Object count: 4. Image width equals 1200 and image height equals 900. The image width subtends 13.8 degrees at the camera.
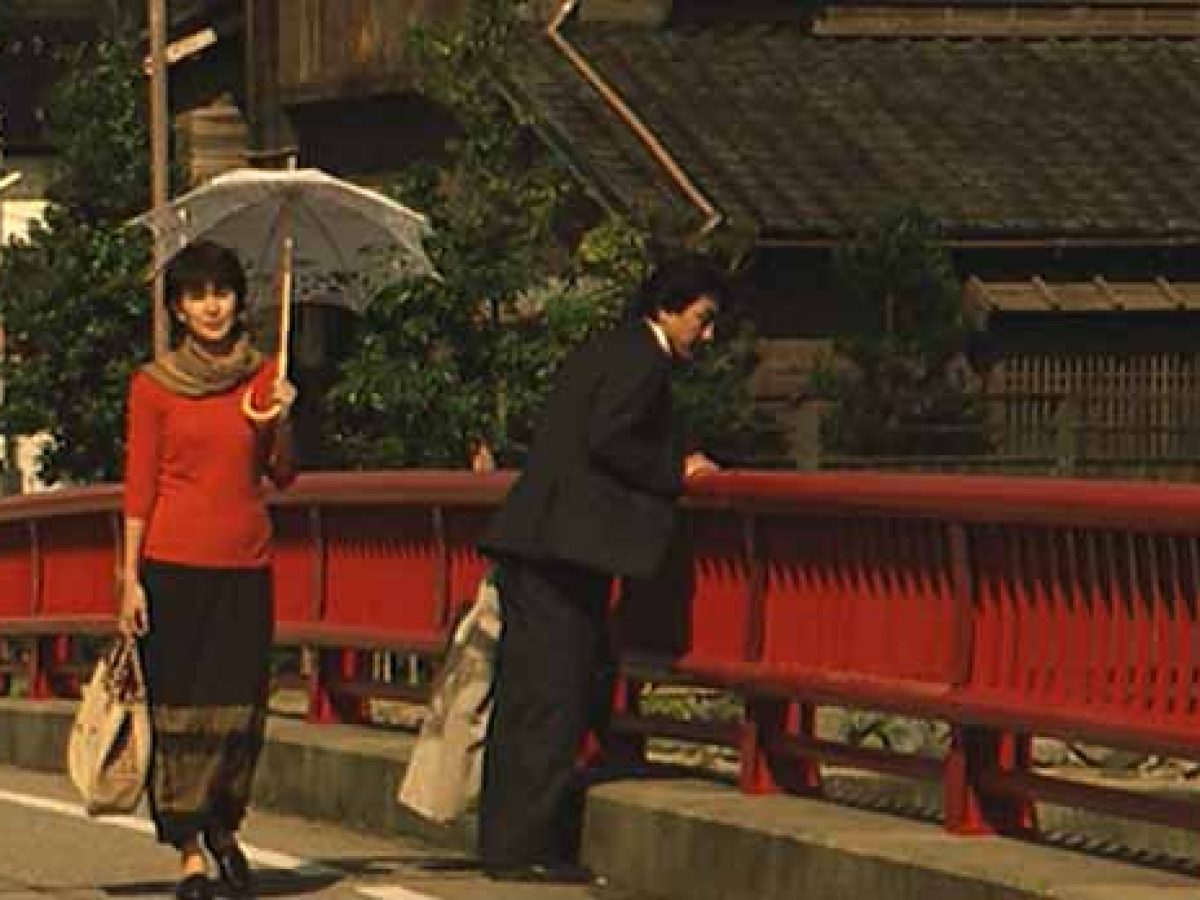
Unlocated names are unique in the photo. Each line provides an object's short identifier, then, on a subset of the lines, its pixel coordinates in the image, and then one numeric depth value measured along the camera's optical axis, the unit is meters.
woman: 13.48
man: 13.84
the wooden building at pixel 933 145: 37.78
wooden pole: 42.22
